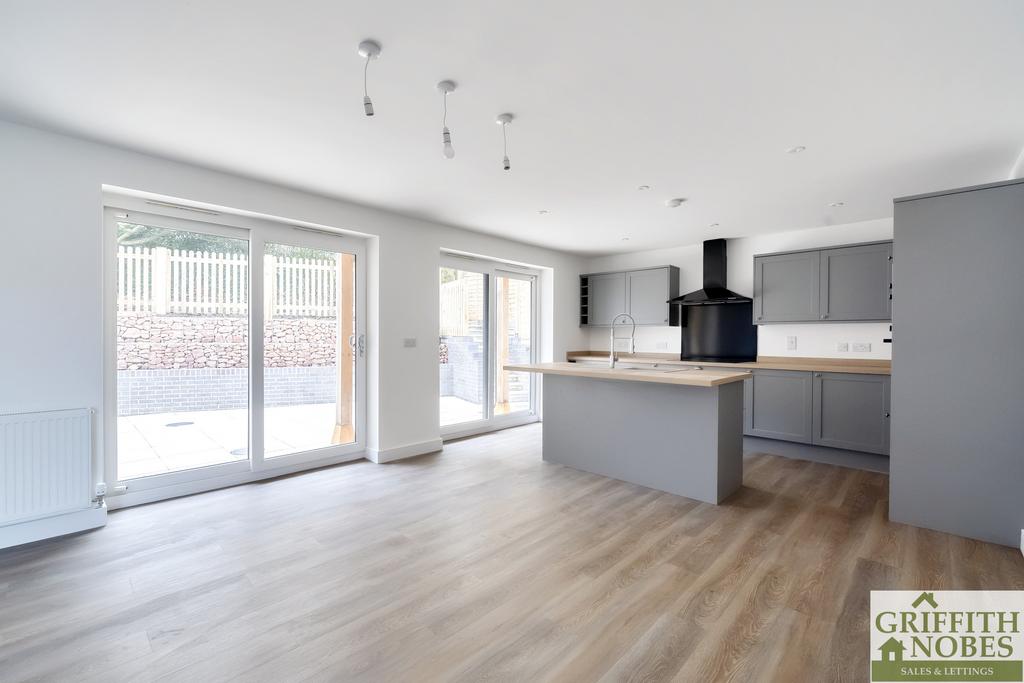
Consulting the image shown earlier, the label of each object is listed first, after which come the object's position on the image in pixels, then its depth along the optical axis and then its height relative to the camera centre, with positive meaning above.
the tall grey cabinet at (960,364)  2.58 -0.16
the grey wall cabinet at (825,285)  4.36 +0.55
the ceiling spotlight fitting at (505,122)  2.49 +1.22
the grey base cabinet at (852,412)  4.12 -0.70
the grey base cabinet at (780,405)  4.55 -0.70
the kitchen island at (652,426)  3.30 -0.72
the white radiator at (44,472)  2.58 -0.80
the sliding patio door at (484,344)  5.30 -0.09
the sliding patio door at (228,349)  3.23 -0.10
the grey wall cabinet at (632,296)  5.96 +0.59
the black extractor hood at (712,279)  5.48 +0.74
